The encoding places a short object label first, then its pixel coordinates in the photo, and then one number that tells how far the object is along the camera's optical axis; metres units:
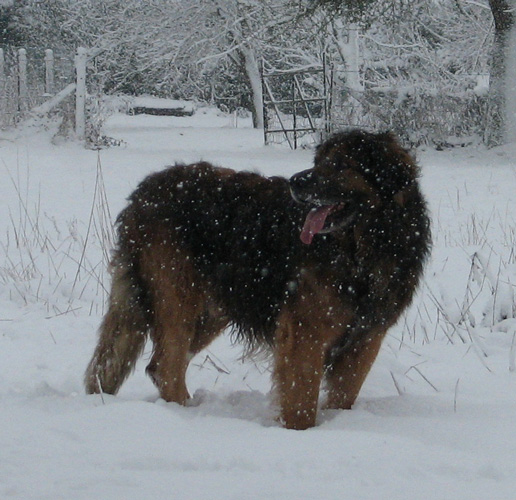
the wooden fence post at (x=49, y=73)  23.69
